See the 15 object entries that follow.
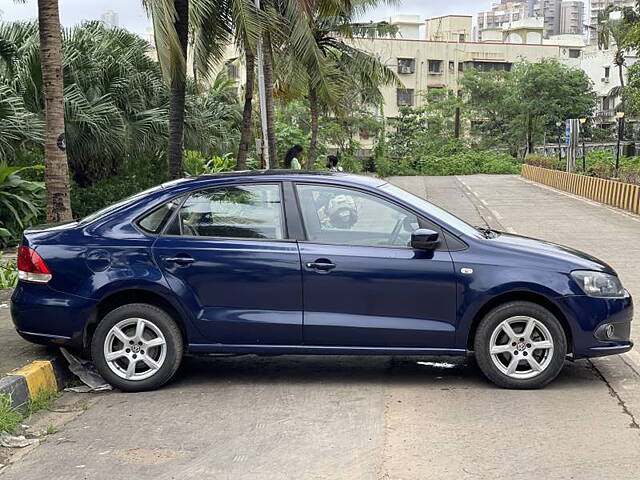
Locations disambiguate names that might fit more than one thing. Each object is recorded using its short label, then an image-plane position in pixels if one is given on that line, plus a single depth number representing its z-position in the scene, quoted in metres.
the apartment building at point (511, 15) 186.86
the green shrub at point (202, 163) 24.13
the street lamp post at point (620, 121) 35.72
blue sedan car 6.35
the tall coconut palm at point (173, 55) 10.88
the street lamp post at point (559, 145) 49.61
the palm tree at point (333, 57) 20.70
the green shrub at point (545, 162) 45.66
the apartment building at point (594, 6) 124.09
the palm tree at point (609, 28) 56.91
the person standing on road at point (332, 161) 17.10
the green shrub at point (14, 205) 14.19
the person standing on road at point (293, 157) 16.14
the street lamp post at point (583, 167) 38.48
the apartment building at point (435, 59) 76.81
